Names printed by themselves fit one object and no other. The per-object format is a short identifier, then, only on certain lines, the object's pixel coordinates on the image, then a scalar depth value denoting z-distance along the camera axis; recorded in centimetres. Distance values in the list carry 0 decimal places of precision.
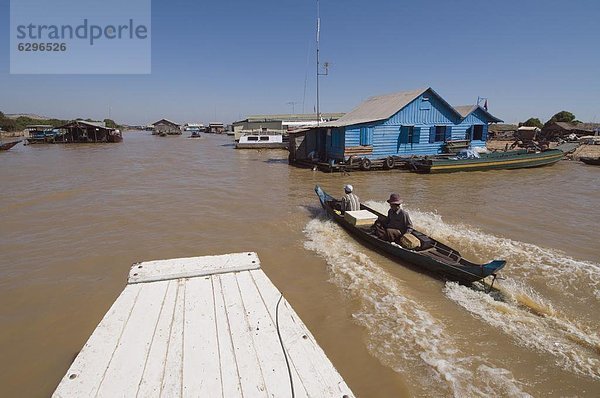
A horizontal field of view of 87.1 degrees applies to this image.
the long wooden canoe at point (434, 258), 559
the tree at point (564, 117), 5159
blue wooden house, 2075
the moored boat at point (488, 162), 1975
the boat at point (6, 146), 3323
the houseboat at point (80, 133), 4366
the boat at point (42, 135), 4231
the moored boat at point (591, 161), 2355
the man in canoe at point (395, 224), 709
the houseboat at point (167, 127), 7775
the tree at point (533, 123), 5433
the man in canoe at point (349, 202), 922
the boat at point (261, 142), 3959
